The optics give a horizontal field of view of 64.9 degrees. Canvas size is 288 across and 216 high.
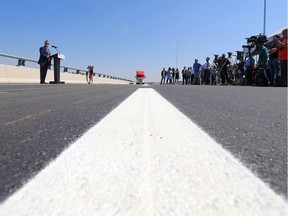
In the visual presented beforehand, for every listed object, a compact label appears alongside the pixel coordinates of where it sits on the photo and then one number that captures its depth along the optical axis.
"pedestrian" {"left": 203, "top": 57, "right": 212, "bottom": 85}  14.87
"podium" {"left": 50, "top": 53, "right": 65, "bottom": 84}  13.09
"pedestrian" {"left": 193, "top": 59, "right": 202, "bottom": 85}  16.24
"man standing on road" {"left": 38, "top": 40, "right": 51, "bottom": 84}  10.94
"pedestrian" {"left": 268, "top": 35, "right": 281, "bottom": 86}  8.64
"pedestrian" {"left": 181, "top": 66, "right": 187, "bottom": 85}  21.64
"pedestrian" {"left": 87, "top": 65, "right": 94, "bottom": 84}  19.69
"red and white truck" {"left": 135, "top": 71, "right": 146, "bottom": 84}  40.19
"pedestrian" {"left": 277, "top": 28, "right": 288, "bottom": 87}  7.86
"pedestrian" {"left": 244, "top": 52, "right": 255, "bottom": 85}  10.74
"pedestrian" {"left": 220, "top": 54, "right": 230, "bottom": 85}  13.71
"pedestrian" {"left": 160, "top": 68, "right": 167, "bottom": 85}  26.56
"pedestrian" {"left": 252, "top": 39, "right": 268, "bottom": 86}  9.56
